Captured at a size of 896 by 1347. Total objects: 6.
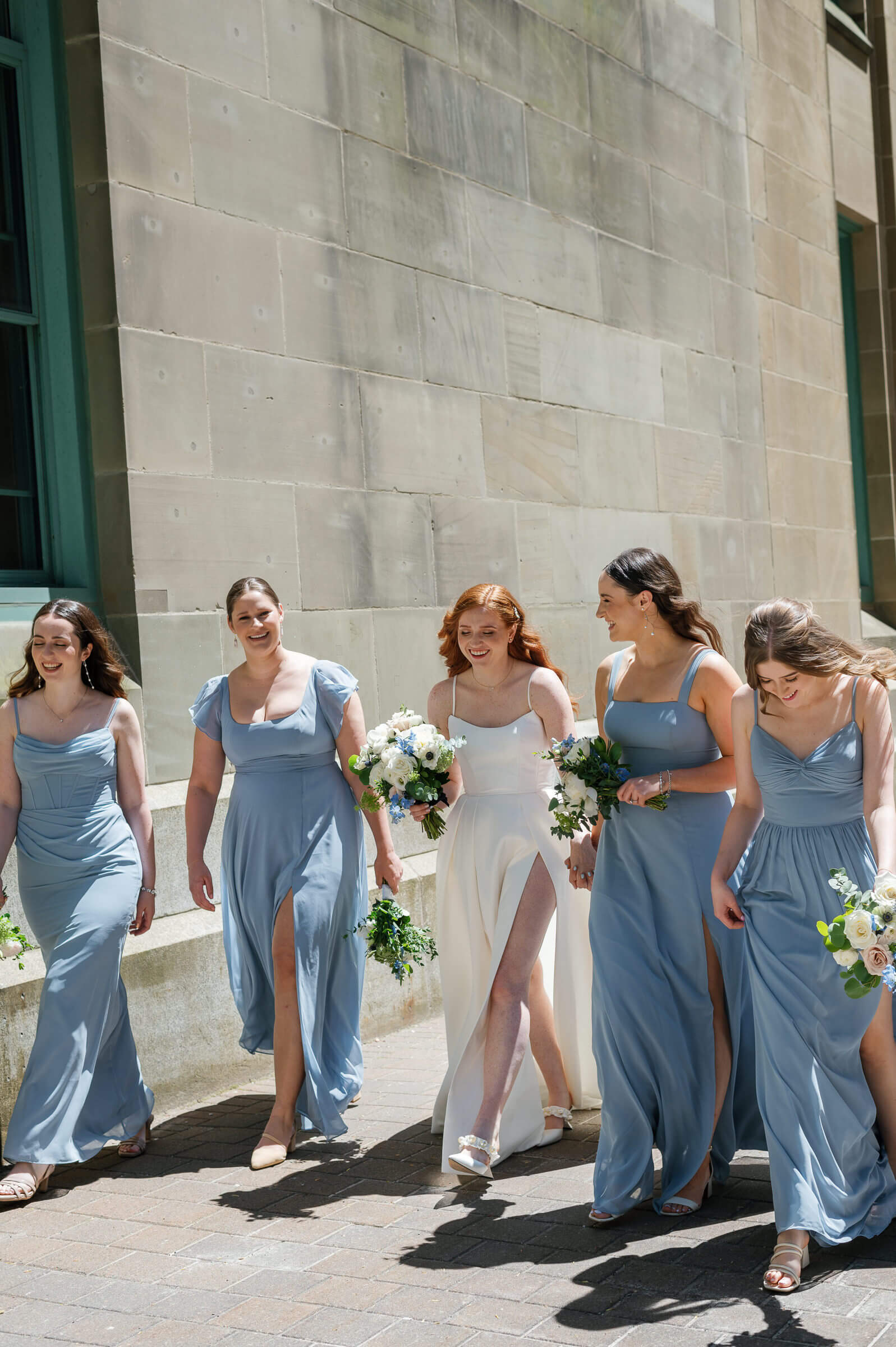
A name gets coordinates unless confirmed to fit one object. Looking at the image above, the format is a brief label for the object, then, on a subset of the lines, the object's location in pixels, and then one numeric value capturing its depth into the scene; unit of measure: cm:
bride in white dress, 550
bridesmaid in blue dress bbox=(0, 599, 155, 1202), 545
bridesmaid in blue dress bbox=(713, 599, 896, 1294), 423
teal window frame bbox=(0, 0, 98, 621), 673
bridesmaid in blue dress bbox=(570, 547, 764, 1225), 484
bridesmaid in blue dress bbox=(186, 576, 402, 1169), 580
